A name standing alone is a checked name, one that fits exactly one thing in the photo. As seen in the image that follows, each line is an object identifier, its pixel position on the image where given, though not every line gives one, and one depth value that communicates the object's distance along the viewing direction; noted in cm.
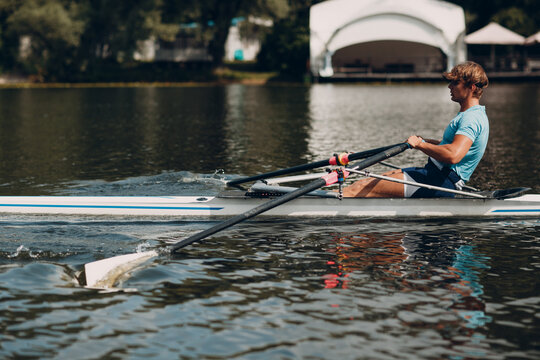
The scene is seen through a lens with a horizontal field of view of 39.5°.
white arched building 5850
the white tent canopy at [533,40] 5597
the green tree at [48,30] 5781
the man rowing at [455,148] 884
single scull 1004
